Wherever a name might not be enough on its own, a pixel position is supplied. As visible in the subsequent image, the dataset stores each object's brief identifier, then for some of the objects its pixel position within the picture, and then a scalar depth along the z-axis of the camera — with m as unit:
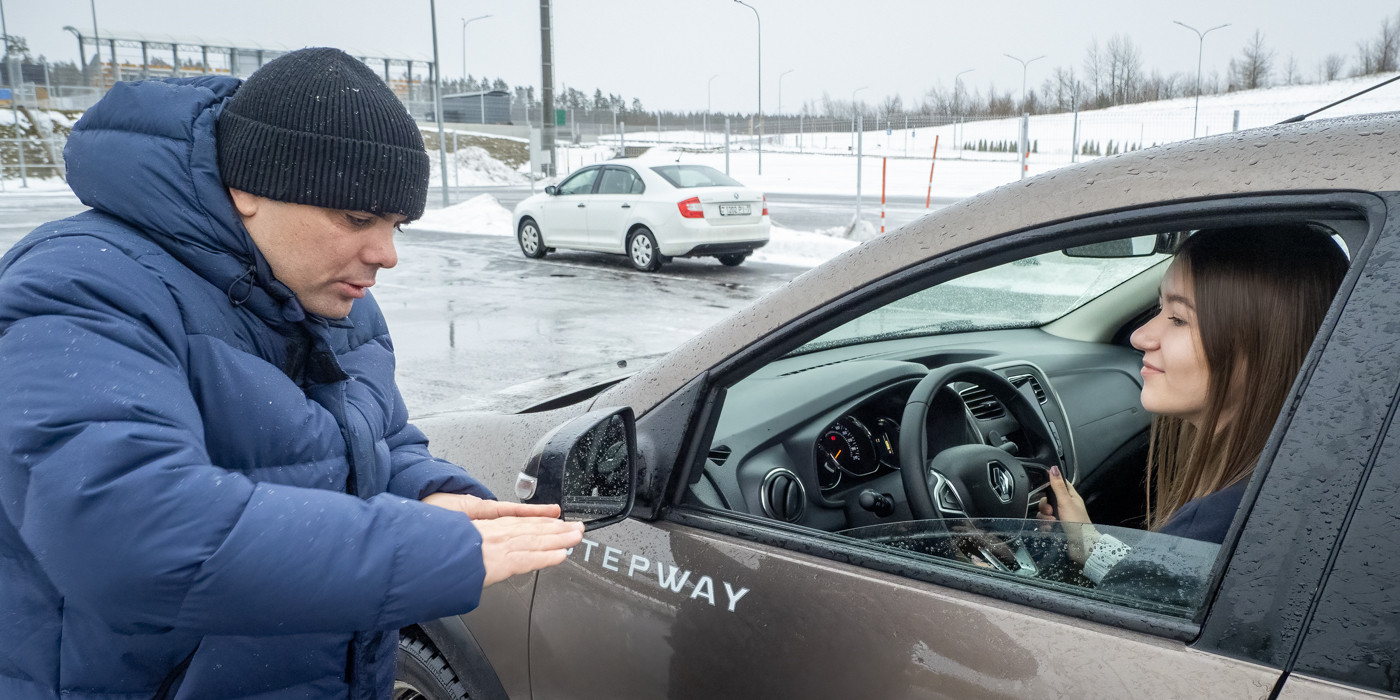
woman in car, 1.40
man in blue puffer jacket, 1.08
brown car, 1.07
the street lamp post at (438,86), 24.00
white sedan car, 13.53
